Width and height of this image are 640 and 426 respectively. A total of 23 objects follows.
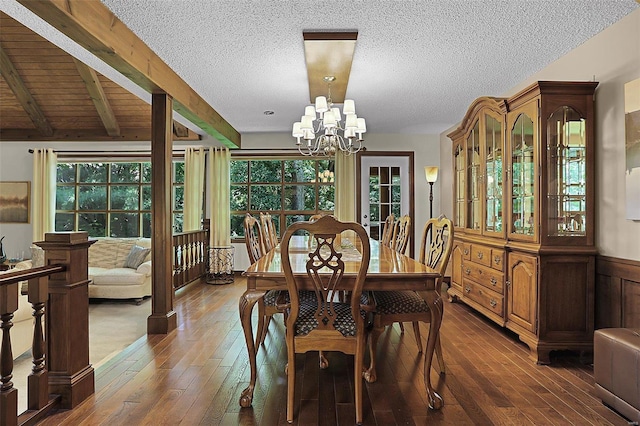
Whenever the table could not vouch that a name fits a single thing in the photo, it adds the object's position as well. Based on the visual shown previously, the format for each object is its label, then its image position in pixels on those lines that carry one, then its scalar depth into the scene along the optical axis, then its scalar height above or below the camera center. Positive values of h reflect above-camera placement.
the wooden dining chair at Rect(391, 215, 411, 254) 3.66 -0.22
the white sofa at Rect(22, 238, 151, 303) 5.33 -0.85
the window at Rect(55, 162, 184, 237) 7.46 +0.27
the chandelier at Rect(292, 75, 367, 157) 3.77 +0.81
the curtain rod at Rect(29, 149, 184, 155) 7.16 +1.03
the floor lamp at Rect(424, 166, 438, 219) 6.54 +0.59
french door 7.32 +0.40
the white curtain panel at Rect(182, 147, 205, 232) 6.93 +0.43
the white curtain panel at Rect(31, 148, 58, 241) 6.98 +0.33
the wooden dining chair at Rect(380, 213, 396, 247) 4.33 -0.20
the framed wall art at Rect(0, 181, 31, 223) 7.15 +0.18
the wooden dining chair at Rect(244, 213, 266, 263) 3.29 -0.23
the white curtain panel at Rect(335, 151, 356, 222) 7.02 +0.47
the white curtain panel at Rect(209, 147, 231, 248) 6.95 +0.29
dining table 2.31 -0.40
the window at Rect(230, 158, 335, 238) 7.42 +0.41
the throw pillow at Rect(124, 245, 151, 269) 5.73 -0.60
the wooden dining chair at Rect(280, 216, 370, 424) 2.16 -0.58
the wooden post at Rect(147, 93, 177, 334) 3.81 -0.05
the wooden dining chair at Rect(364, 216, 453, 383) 2.53 -0.57
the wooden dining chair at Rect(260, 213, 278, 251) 3.84 -0.21
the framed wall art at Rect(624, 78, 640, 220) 2.80 +0.44
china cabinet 3.14 -0.06
